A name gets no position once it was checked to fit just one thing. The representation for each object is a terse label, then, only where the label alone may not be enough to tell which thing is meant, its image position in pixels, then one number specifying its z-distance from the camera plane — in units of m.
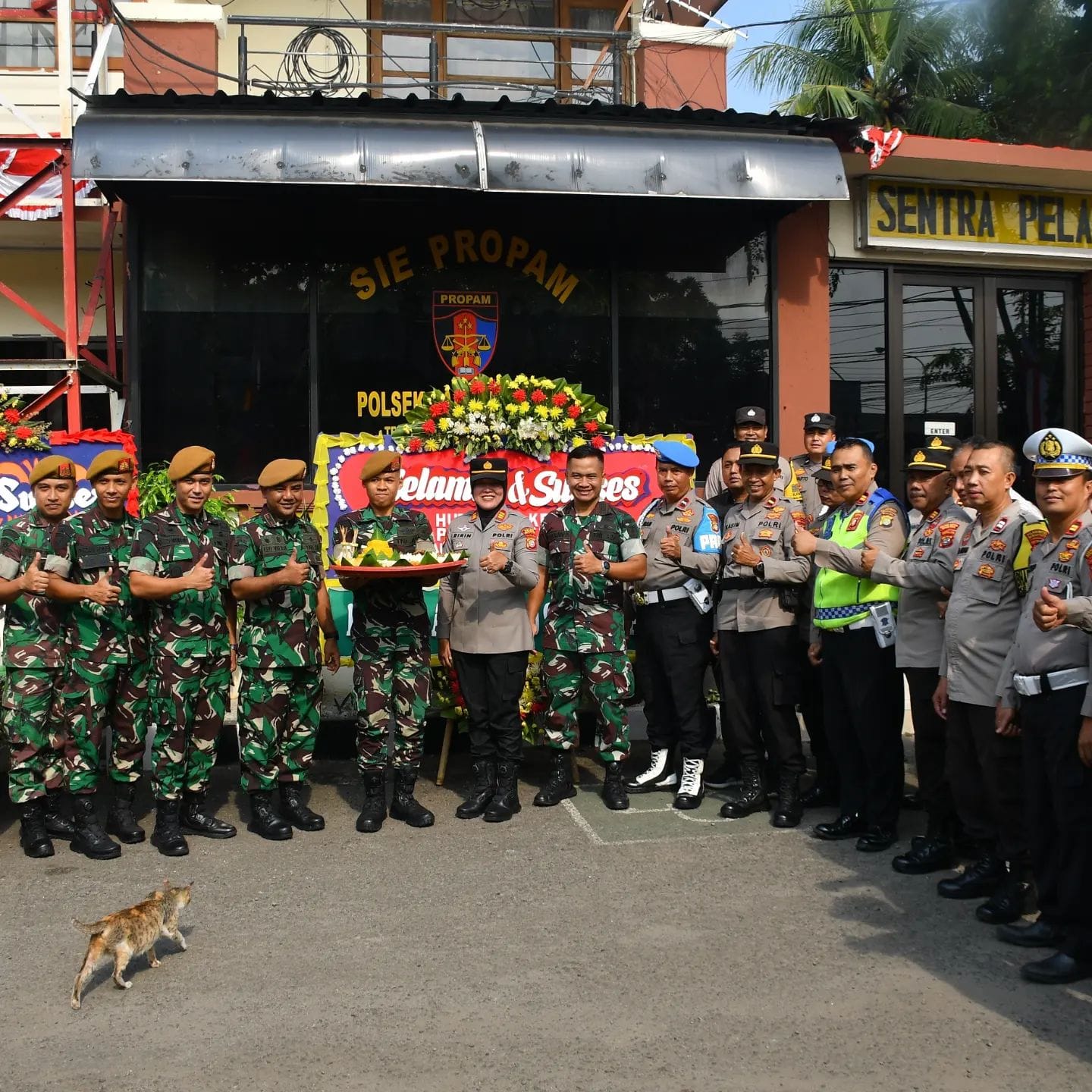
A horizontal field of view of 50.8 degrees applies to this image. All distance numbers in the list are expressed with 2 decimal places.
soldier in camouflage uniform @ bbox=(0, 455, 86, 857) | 5.66
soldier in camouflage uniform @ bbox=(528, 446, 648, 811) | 6.42
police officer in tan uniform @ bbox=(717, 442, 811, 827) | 6.10
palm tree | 23.64
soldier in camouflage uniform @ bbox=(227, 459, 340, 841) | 5.93
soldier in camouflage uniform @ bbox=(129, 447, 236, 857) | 5.78
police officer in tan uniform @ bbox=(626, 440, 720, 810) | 6.49
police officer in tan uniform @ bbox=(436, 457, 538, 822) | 6.34
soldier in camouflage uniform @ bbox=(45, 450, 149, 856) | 5.74
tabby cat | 4.02
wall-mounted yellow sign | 10.05
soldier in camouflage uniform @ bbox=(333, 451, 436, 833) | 6.14
